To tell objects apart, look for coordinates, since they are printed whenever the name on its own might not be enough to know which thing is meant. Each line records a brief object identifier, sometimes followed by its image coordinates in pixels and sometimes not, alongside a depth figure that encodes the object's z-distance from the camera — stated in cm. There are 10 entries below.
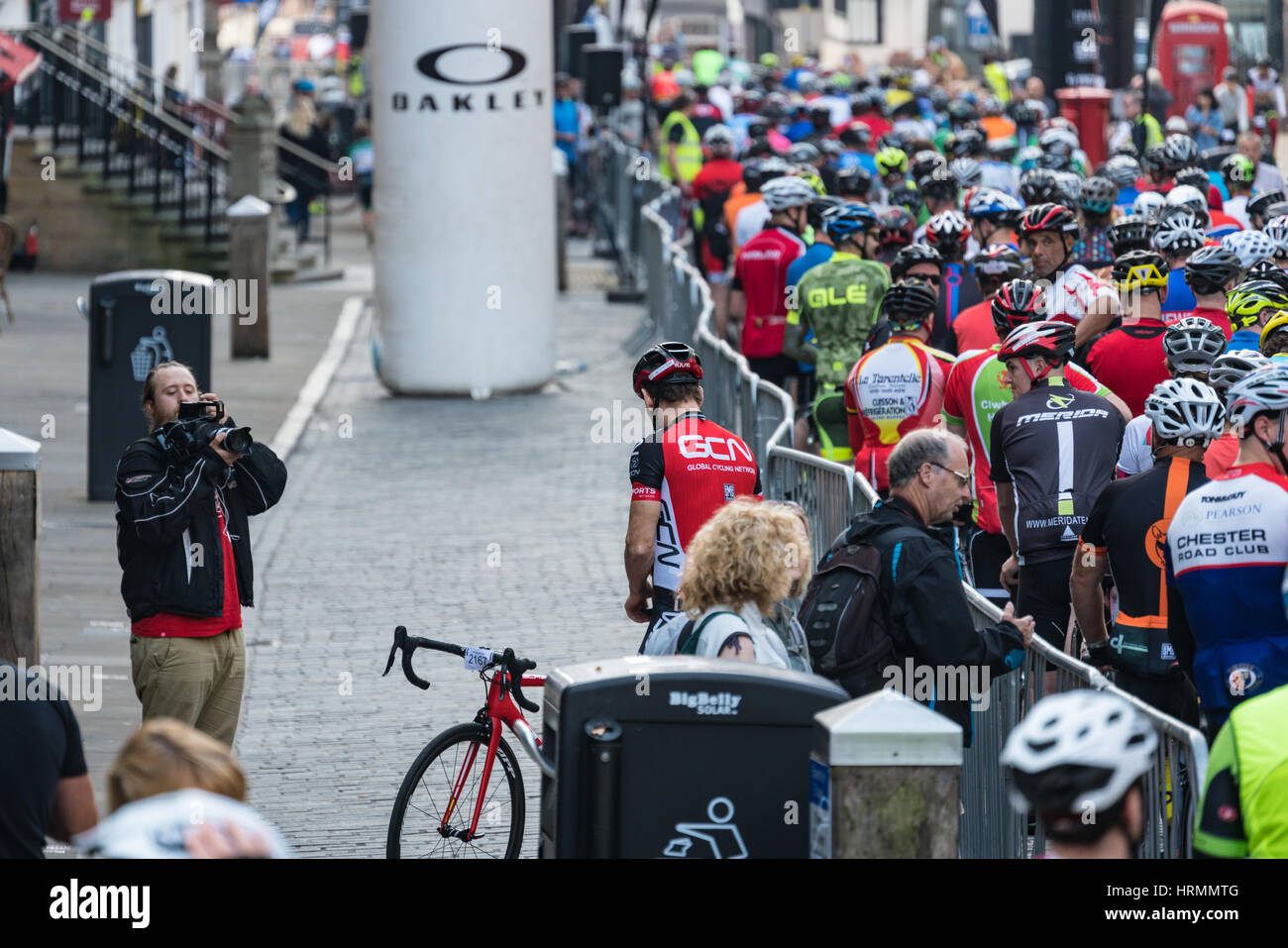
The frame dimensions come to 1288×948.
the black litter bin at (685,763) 981
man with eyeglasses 1219
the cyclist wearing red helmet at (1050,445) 1637
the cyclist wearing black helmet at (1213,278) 1916
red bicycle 1370
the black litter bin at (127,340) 2797
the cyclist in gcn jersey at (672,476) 1497
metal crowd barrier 1119
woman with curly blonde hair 1152
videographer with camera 1427
